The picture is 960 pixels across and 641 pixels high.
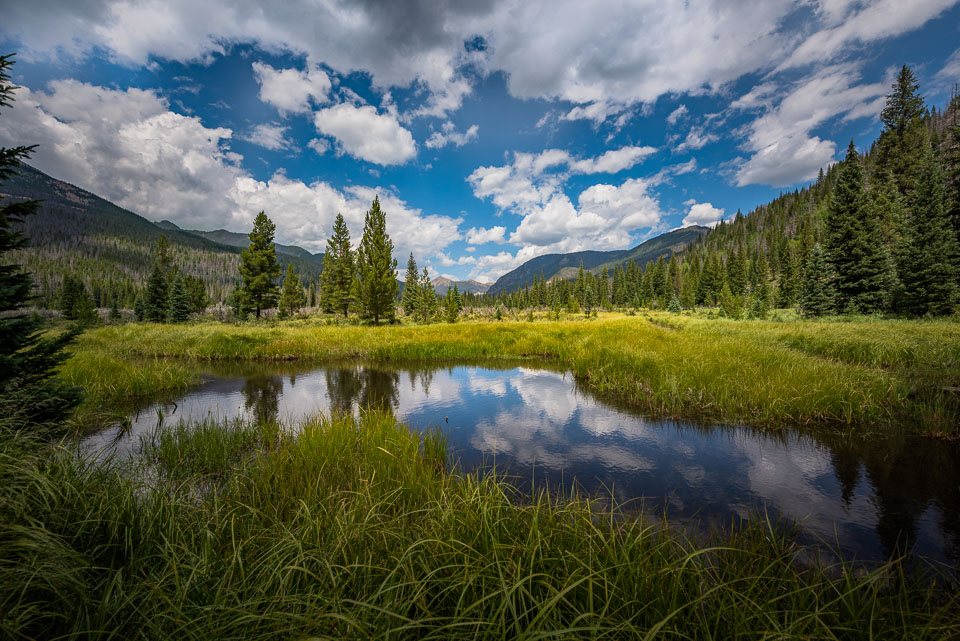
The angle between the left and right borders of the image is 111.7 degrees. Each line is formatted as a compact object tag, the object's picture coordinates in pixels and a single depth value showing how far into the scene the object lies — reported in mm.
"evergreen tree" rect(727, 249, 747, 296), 65875
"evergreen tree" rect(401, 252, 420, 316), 54625
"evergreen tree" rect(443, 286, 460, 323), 43797
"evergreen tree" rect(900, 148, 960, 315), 18953
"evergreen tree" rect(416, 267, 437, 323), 44288
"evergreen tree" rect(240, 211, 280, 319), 32531
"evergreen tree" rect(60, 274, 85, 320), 41344
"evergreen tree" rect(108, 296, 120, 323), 39375
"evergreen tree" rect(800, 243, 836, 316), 26625
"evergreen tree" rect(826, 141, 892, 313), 23297
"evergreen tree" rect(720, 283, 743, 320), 40594
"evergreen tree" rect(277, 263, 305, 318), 46900
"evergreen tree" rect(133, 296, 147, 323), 40109
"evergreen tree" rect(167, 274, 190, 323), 34031
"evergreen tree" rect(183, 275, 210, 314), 50531
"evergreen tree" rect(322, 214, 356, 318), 39812
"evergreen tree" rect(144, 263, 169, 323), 36875
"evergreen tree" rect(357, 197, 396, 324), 30359
